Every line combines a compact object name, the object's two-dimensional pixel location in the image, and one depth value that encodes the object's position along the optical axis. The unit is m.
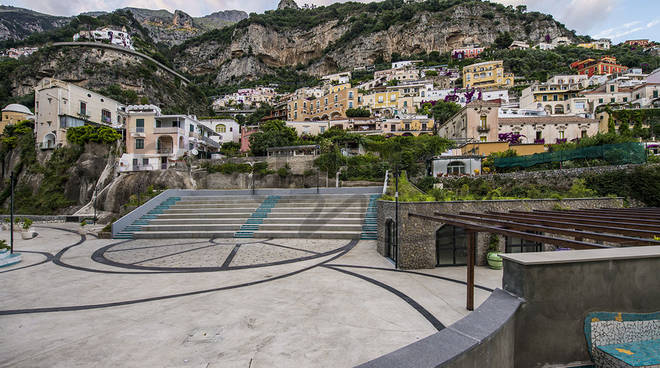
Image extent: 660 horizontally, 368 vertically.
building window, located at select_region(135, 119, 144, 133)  33.06
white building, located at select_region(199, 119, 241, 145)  48.31
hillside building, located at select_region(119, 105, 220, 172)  32.53
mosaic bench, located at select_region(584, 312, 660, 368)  2.46
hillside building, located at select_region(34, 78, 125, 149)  33.59
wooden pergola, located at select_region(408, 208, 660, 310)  3.53
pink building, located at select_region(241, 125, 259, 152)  45.70
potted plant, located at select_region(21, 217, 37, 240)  16.47
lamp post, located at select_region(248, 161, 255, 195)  30.72
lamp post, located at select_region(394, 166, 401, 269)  9.53
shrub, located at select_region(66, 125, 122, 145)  32.75
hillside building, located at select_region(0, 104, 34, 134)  42.50
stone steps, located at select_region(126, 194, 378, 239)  15.43
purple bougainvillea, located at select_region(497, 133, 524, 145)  32.66
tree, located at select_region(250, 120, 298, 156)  37.84
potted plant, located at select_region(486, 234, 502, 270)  10.10
